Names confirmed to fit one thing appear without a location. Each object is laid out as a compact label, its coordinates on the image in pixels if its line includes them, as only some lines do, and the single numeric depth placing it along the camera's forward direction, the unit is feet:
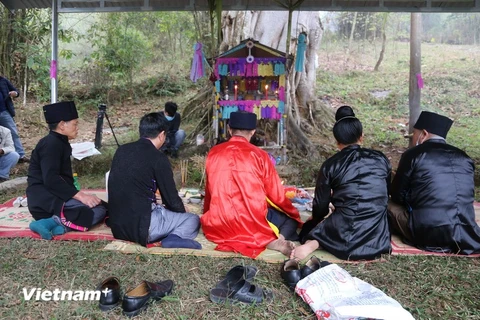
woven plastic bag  7.36
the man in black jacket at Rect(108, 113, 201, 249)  11.25
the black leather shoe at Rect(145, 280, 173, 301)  8.67
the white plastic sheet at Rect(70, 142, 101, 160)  21.79
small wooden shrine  21.39
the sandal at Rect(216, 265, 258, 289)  9.20
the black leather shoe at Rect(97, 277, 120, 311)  8.43
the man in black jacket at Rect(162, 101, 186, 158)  23.80
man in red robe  11.44
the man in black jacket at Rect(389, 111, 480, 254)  11.13
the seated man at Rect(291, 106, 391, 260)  10.78
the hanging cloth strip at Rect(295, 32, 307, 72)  21.39
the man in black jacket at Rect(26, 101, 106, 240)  12.31
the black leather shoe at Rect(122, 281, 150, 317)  8.18
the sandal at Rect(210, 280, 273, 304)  8.74
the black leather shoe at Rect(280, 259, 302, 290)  9.37
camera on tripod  23.71
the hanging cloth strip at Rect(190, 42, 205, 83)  21.58
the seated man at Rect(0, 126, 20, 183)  19.25
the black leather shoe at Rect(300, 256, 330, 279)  9.47
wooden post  26.22
